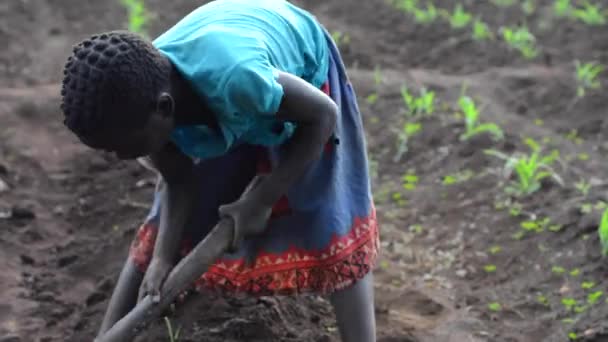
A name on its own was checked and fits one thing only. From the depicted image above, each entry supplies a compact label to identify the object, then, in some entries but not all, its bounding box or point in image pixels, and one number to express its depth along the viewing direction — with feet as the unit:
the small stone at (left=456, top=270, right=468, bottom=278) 12.12
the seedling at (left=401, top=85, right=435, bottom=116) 17.12
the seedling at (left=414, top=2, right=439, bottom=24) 24.18
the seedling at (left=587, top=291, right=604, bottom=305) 10.47
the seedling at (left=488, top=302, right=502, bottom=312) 10.99
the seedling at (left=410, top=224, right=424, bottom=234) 13.50
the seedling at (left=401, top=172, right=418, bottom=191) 14.99
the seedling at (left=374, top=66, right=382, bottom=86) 19.17
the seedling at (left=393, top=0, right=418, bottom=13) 25.25
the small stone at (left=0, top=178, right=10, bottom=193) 13.72
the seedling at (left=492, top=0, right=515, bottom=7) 25.46
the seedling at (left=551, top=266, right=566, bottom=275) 11.42
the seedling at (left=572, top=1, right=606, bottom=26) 22.47
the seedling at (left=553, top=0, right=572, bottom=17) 23.72
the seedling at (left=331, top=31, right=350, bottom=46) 22.15
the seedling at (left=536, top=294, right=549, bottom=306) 10.97
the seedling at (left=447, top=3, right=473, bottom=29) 23.36
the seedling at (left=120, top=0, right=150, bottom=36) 21.80
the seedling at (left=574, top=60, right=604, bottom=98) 18.48
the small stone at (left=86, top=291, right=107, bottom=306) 10.67
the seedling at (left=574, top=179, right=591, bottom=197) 13.15
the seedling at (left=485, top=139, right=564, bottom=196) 13.61
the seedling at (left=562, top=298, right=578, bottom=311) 10.59
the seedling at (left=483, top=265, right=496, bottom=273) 12.07
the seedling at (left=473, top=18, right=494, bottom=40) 22.27
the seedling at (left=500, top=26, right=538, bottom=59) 21.25
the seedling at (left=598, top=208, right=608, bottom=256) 11.12
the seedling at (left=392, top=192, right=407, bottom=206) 14.46
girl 6.45
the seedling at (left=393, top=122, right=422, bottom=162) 16.08
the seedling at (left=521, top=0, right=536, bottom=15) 24.73
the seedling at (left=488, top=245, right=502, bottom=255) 12.46
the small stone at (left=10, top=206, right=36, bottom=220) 12.90
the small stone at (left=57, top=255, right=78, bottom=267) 11.92
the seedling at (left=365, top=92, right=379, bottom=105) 18.44
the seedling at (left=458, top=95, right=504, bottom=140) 15.67
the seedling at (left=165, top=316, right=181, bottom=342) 9.11
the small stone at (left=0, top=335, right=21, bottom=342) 9.73
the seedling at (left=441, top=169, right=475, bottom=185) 14.71
